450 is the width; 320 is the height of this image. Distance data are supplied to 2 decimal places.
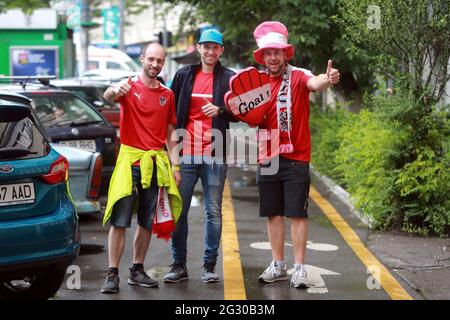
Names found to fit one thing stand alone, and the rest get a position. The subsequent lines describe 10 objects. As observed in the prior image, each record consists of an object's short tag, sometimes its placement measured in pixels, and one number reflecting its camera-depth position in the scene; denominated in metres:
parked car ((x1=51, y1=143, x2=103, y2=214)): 9.06
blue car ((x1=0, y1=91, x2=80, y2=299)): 5.69
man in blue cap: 6.96
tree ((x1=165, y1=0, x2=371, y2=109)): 13.86
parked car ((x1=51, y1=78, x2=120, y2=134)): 14.83
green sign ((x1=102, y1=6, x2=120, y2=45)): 31.20
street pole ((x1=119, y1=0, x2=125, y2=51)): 34.09
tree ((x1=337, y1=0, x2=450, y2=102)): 8.70
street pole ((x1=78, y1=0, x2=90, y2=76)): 25.03
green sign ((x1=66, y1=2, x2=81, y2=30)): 24.52
